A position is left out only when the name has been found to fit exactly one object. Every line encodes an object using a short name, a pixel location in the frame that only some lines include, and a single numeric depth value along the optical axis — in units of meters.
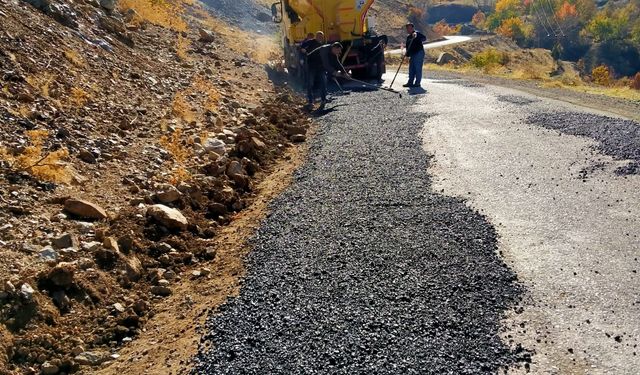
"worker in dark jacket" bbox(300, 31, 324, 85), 14.19
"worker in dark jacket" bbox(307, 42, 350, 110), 13.79
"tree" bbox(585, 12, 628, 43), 71.85
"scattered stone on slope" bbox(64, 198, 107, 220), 6.10
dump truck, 17.75
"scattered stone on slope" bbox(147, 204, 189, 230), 6.61
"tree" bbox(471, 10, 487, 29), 90.62
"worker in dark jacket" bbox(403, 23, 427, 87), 15.98
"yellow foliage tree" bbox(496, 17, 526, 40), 74.38
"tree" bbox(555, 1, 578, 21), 80.38
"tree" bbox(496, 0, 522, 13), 89.54
